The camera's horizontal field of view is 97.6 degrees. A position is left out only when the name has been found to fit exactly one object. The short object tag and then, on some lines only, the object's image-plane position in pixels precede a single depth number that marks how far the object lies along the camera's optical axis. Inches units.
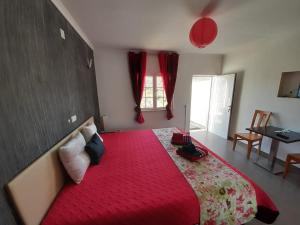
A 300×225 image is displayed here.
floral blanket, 45.8
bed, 38.7
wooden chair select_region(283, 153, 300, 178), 80.2
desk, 86.5
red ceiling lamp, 62.7
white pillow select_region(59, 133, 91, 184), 51.5
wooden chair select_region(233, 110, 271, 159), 108.3
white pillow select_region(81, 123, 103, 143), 75.5
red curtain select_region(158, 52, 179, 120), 139.5
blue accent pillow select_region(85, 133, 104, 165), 65.7
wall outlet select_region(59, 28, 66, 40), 63.0
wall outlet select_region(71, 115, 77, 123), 70.5
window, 146.3
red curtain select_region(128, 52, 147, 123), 132.3
